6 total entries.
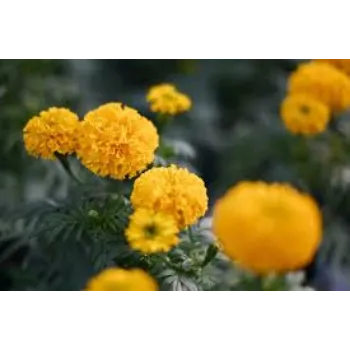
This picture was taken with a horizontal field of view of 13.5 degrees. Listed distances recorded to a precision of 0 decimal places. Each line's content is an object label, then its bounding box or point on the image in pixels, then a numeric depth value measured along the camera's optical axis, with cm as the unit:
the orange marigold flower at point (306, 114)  149
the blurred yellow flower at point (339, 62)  151
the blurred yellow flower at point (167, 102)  143
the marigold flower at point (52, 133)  129
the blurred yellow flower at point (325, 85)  150
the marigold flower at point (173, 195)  120
